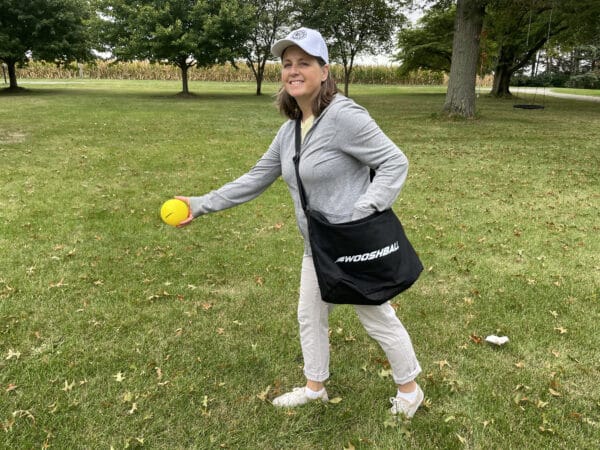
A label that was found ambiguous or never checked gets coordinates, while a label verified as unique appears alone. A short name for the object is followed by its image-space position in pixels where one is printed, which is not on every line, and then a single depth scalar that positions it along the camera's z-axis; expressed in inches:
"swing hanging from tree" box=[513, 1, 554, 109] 888.3
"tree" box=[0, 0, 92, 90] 1047.6
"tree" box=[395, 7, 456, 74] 1344.7
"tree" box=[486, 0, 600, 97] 698.8
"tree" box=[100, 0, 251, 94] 1042.1
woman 94.1
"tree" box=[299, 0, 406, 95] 1101.1
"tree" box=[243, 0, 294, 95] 1179.9
